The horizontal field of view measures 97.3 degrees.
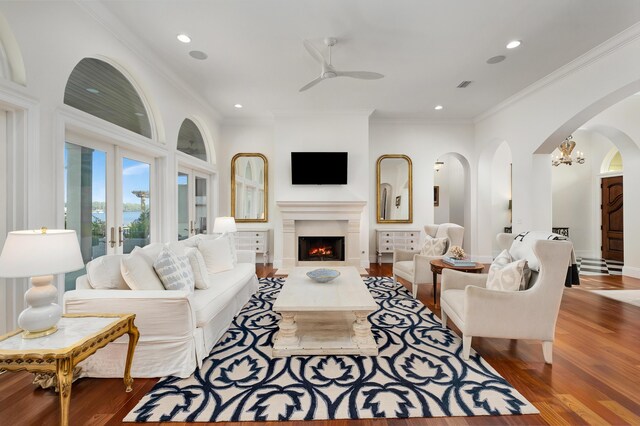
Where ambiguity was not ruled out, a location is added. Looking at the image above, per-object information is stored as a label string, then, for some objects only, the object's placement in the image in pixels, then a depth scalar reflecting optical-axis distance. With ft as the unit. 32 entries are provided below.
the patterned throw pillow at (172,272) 7.48
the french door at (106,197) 8.92
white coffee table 7.26
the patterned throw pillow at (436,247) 13.14
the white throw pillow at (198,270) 8.97
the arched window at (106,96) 8.74
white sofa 6.34
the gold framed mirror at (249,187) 20.12
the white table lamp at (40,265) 4.70
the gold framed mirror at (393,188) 19.97
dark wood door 19.97
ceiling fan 10.23
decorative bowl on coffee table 9.32
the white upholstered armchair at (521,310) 6.84
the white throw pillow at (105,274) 6.76
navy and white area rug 5.39
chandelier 17.92
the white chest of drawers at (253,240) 19.24
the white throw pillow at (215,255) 11.03
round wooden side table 10.16
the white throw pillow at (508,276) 7.20
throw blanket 7.48
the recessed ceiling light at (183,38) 10.23
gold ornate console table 4.44
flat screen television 17.97
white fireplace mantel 17.90
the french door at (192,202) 15.57
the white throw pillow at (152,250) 7.70
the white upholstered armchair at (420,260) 12.04
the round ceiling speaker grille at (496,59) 11.70
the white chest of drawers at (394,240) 19.39
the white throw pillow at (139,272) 6.76
